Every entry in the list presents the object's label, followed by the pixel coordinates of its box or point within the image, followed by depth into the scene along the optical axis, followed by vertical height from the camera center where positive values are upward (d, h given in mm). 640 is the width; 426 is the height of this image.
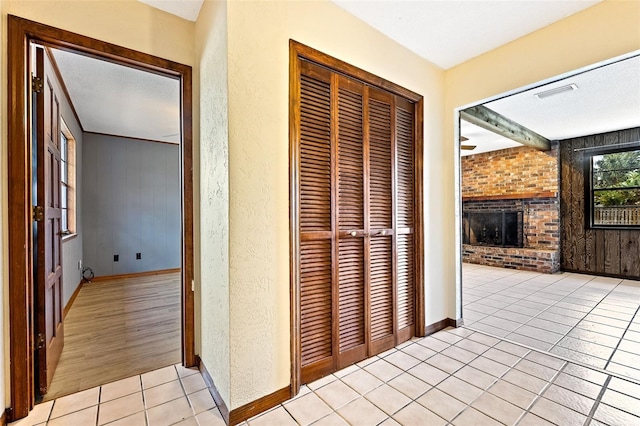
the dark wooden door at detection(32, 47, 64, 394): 1817 -141
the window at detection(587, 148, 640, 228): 5031 +360
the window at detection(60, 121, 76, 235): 3811 +452
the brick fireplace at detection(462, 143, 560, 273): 5734 +38
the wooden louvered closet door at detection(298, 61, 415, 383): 1979 -62
